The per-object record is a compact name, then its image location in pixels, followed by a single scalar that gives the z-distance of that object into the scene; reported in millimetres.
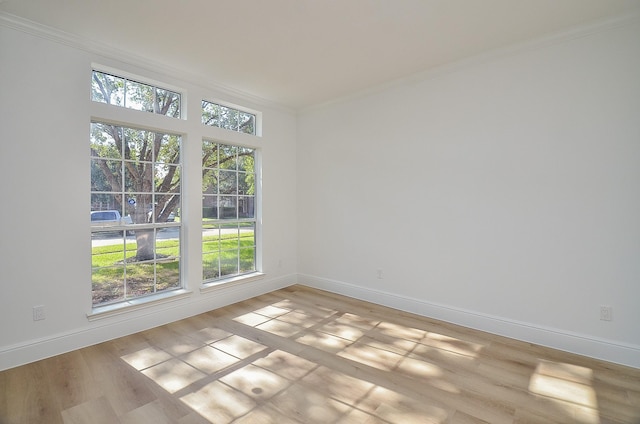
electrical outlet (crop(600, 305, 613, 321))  2557
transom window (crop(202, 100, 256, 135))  3852
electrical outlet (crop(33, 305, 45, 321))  2562
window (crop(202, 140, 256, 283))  3883
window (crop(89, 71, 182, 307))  3008
